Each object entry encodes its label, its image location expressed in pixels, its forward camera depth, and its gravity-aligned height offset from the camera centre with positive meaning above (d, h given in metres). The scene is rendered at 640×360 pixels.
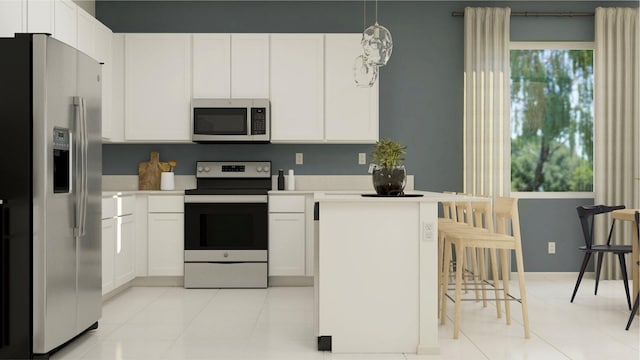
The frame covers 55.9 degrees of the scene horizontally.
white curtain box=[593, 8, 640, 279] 5.93 +0.60
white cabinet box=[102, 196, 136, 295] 4.77 -0.58
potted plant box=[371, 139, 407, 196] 3.73 +0.01
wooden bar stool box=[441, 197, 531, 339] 3.70 -0.43
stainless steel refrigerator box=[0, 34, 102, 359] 3.16 -0.14
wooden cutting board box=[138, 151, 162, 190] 6.02 -0.01
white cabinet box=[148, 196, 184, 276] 5.56 -0.56
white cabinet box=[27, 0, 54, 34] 3.99 +1.06
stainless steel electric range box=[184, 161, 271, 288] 5.48 -0.60
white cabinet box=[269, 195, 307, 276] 5.57 -0.60
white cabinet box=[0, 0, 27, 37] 3.74 +0.98
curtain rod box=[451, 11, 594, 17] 6.03 +1.60
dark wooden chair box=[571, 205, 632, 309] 4.71 -0.59
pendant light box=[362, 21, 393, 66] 3.76 +0.81
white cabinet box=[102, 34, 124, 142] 5.59 +0.77
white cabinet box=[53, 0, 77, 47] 4.33 +1.12
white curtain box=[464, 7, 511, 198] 5.93 +0.70
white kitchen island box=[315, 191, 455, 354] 3.39 -0.58
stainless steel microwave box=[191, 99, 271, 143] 5.65 +0.50
